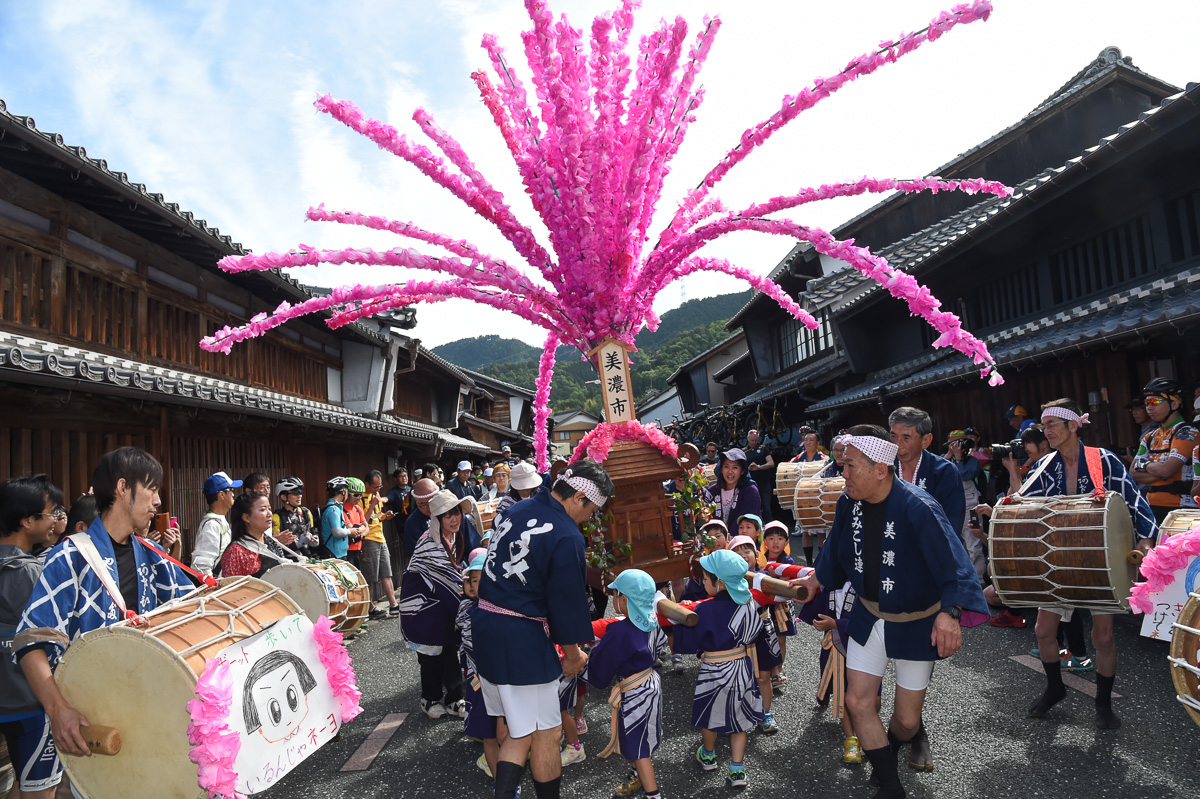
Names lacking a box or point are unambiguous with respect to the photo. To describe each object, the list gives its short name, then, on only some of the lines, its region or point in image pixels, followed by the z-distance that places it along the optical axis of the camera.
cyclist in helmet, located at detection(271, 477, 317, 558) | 8.16
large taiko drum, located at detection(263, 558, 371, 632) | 5.21
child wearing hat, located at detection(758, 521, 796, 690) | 5.59
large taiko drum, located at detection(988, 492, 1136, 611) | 4.15
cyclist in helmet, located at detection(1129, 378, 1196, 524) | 5.37
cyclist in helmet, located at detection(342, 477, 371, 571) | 9.58
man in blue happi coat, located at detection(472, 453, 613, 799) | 3.53
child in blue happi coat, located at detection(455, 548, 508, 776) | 4.14
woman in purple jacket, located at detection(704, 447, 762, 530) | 7.23
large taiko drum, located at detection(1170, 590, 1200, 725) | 2.76
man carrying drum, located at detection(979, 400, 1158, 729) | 4.22
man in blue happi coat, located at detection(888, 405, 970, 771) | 4.43
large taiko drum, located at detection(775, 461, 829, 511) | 9.18
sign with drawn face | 2.92
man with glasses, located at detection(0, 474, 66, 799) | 3.14
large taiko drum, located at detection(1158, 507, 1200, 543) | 3.66
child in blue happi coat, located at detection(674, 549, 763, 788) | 4.14
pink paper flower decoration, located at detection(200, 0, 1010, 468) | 4.37
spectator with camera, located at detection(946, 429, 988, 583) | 7.88
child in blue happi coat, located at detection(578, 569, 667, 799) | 3.87
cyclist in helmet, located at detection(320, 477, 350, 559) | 9.20
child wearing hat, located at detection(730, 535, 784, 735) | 4.70
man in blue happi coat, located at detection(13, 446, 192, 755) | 2.80
